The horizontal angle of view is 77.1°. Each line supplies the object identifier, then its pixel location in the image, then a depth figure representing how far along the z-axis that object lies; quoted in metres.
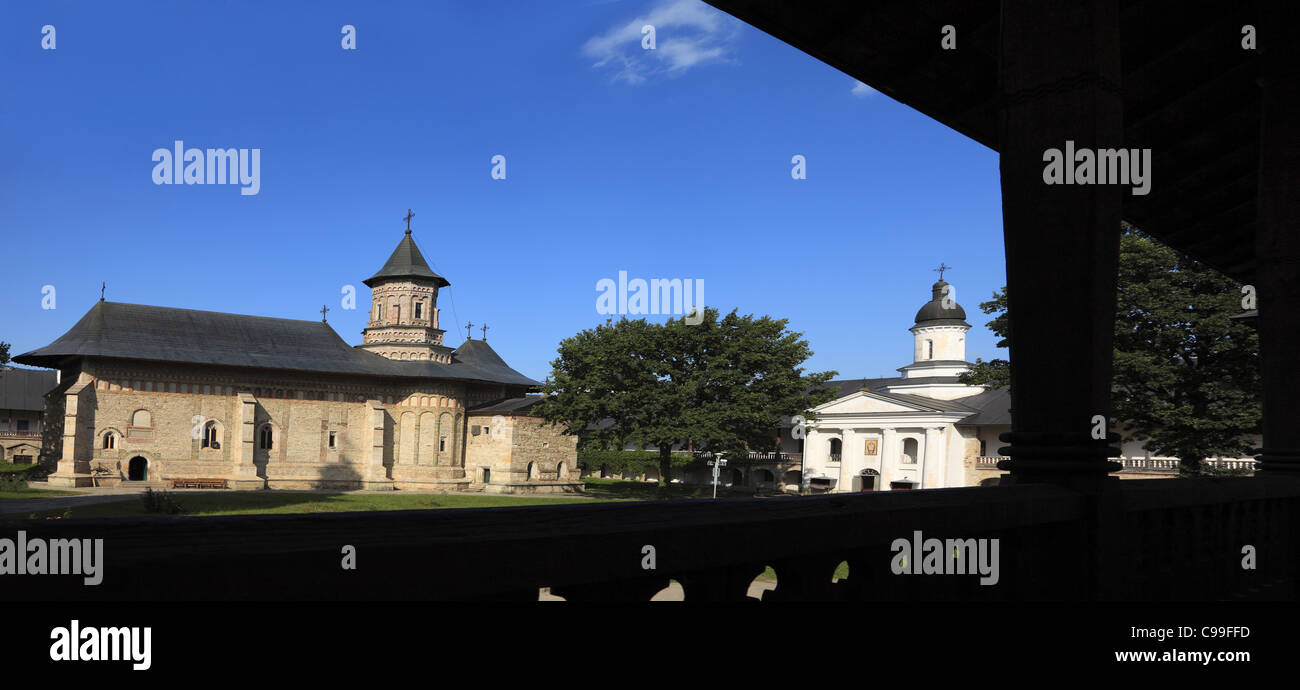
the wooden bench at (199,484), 43.74
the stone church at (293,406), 44.81
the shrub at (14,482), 37.62
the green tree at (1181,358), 27.92
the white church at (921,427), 50.88
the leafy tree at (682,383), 43.59
